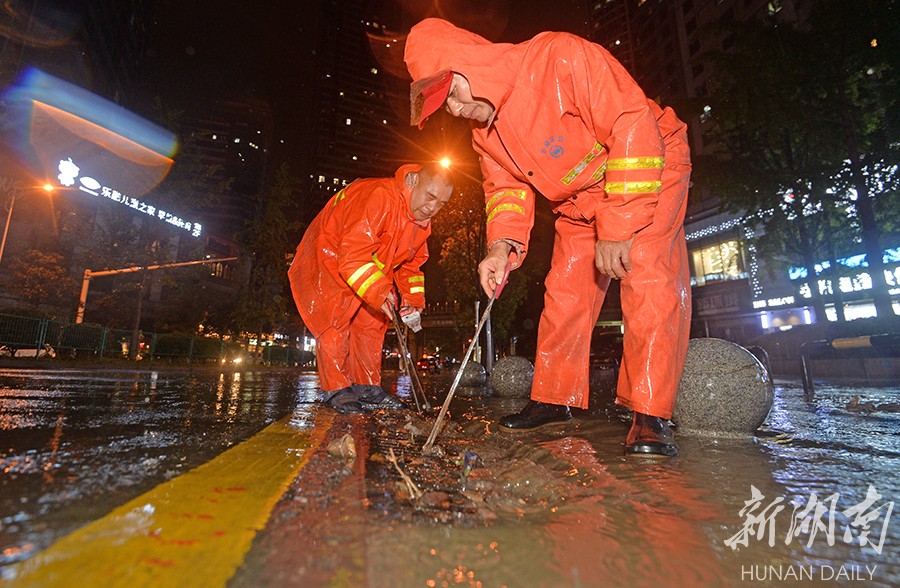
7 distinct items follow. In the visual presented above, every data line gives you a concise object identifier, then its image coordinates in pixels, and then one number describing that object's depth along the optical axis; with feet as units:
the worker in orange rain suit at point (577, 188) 7.02
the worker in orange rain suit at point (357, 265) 10.90
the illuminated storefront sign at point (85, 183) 101.45
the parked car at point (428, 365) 99.60
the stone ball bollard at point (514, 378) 19.39
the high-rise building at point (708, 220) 90.02
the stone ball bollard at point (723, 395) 8.16
